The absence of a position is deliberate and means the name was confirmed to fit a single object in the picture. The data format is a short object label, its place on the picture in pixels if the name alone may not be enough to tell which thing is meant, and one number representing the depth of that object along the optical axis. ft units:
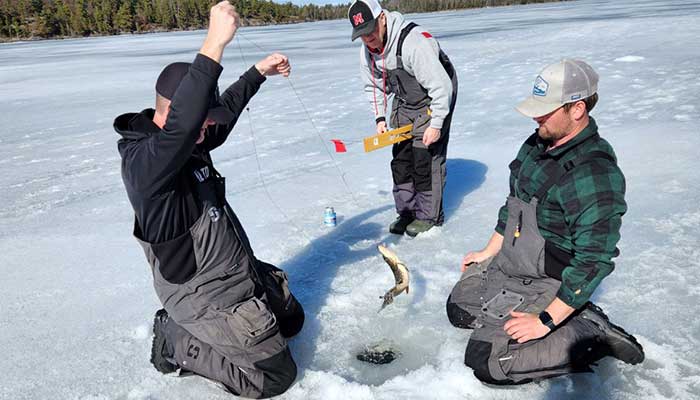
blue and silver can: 14.16
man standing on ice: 12.19
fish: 9.27
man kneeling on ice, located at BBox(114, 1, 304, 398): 7.06
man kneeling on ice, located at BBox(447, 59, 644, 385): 7.00
